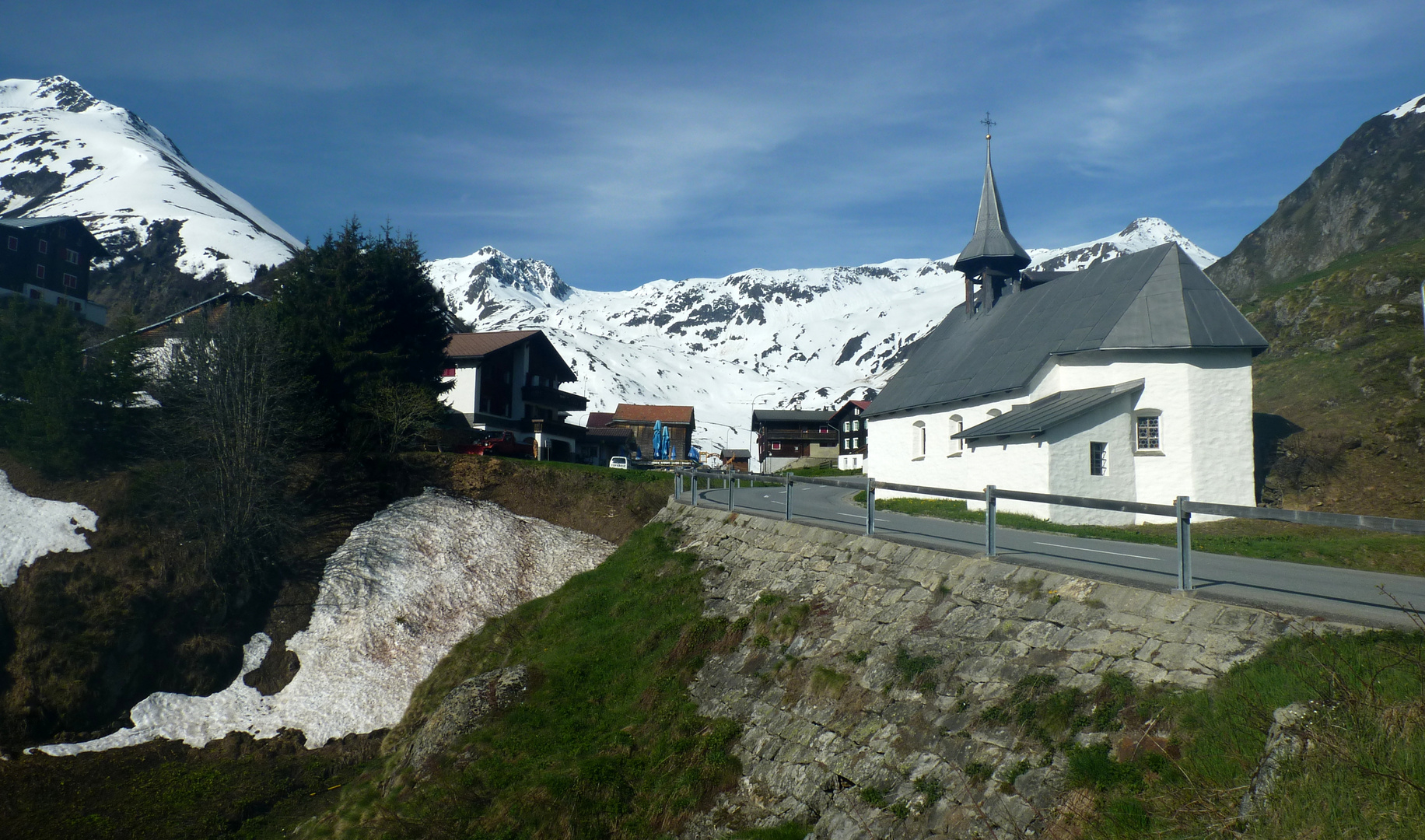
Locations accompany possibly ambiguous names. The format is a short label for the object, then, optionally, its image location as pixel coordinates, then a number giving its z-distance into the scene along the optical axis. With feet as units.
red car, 117.10
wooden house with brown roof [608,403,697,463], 321.73
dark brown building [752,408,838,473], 268.21
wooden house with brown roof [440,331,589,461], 146.61
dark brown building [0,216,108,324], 208.03
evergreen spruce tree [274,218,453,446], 91.15
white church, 76.84
